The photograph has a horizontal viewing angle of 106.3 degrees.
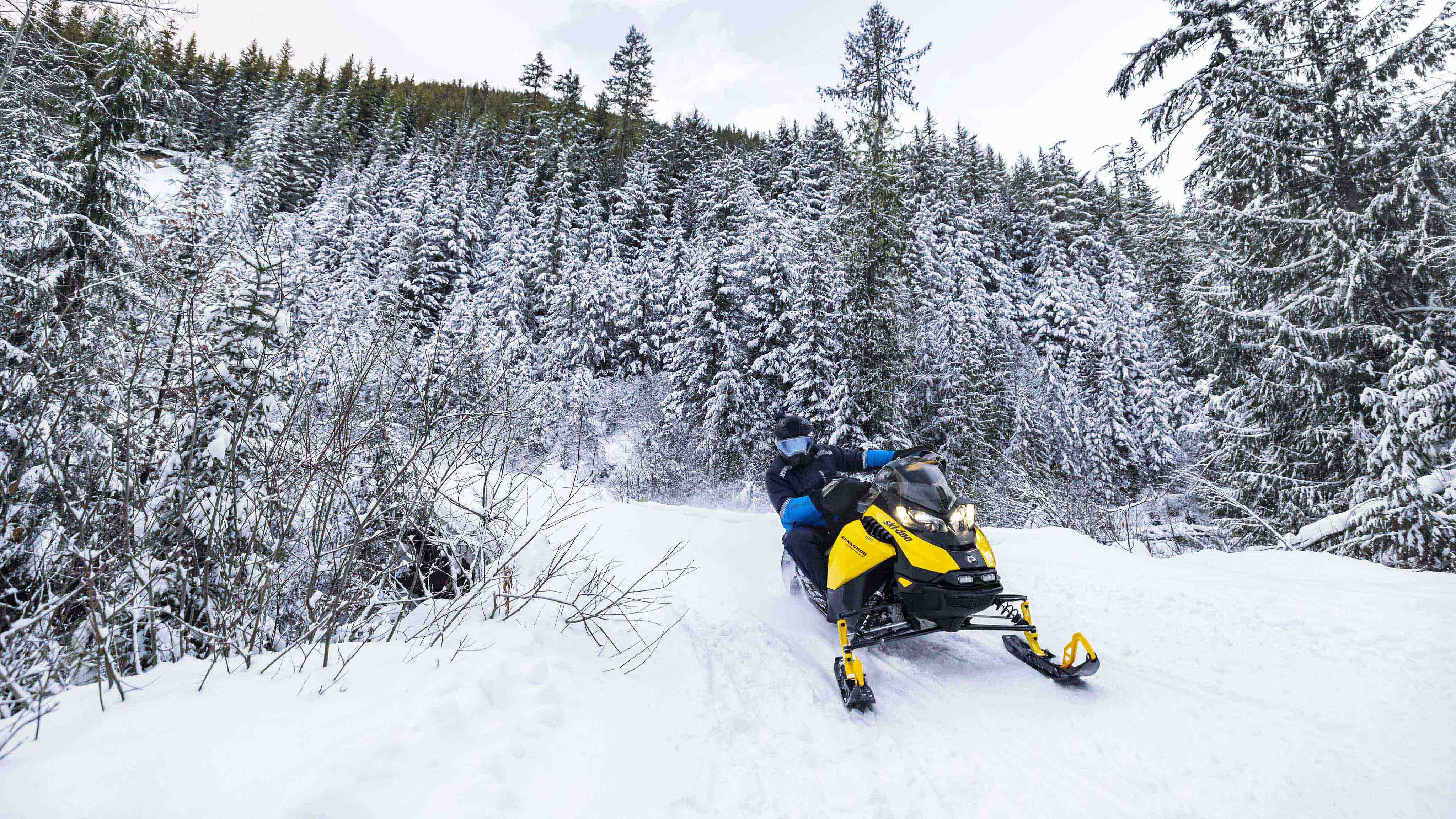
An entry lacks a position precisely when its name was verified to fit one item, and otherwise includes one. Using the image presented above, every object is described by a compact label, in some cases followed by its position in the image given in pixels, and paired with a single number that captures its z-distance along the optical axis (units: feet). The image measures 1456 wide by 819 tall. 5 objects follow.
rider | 13.07
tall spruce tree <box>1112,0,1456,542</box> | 24.22
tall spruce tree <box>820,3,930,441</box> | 45.27
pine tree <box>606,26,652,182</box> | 123.44
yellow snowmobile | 10.18
